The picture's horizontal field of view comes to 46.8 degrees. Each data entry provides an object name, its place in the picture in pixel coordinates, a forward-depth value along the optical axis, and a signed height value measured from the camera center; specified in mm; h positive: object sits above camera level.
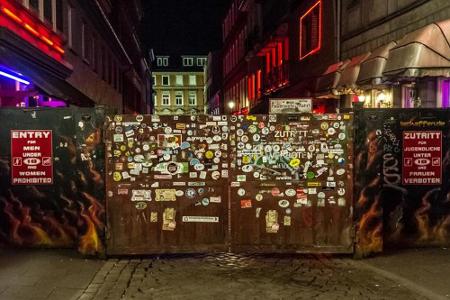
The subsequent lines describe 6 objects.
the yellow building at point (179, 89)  95688 +10124
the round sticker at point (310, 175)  7041 -433
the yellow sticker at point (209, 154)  7012 -144
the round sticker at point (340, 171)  7051 -381
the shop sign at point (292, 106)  7070 +505
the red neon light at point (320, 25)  18688 +4343
